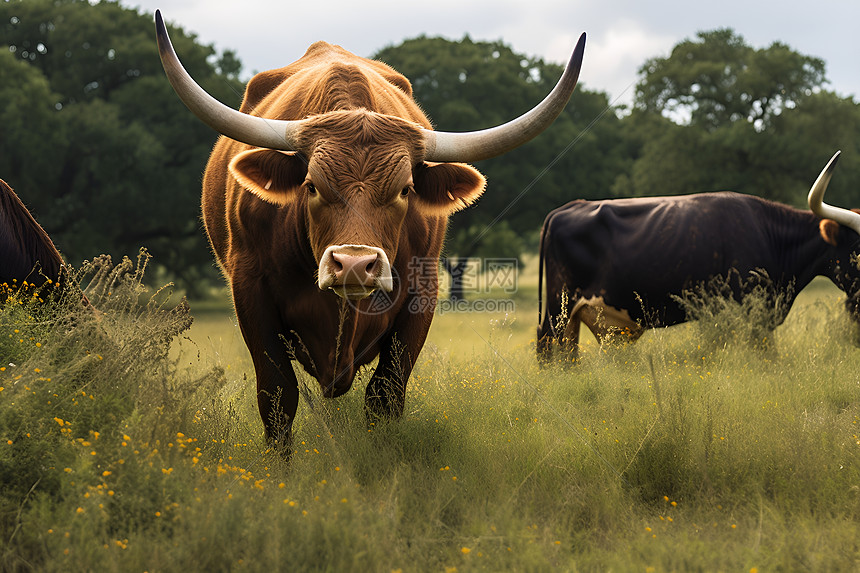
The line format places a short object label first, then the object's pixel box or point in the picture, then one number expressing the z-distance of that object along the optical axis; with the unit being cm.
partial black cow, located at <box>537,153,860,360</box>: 773
